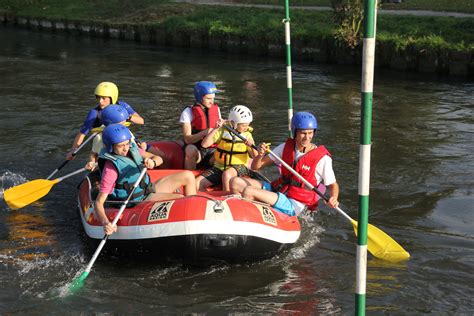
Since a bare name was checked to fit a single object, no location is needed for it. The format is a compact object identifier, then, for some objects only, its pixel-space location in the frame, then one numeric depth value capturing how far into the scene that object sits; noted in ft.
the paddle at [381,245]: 33.48
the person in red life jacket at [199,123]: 40.93
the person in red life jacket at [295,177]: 33.61
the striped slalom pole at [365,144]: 19.05
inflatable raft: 30.33
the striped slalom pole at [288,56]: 48.93
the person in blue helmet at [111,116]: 36.99
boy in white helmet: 36.25
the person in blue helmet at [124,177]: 32.07
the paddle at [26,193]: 39.87
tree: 92.45
